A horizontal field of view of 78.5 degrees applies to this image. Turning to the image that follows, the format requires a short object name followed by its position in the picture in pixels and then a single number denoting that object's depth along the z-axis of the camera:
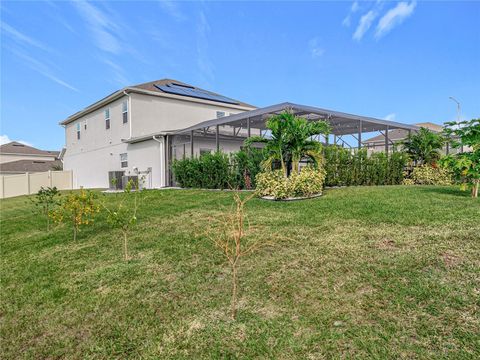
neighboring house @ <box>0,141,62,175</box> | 33.34
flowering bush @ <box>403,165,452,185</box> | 11.88
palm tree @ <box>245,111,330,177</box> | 8.71
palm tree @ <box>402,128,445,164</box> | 12.02
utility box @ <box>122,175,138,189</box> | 16.49
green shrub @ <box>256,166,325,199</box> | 8.14
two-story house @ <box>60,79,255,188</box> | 17.02
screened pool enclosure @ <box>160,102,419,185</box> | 12.18
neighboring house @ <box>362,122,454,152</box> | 25.17
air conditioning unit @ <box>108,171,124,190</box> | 16.98
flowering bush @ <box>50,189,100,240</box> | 5.79
